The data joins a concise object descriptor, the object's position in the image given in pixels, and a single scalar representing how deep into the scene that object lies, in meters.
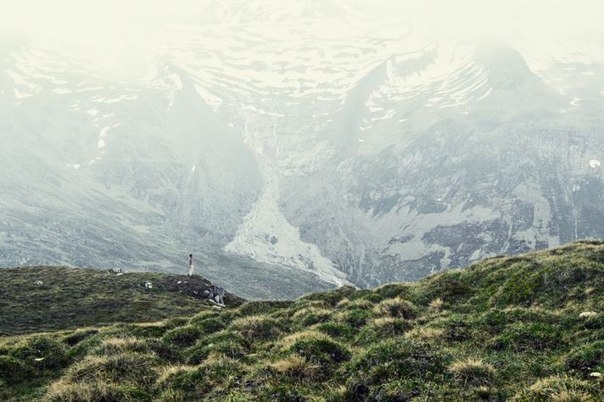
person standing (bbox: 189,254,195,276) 82.81
